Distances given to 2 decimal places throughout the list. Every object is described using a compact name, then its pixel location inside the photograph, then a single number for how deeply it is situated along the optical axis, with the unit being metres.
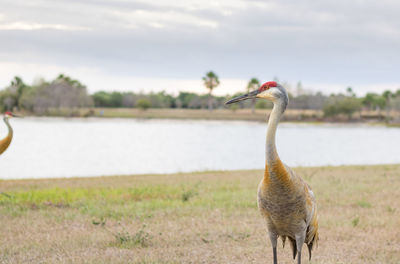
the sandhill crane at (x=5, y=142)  13.88
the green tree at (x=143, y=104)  118.70
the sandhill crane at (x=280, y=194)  5.30
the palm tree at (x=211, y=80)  121.53
